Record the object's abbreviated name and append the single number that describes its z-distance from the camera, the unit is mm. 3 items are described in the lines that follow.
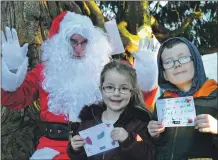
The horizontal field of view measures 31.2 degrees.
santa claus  2982
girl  2047
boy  1922
